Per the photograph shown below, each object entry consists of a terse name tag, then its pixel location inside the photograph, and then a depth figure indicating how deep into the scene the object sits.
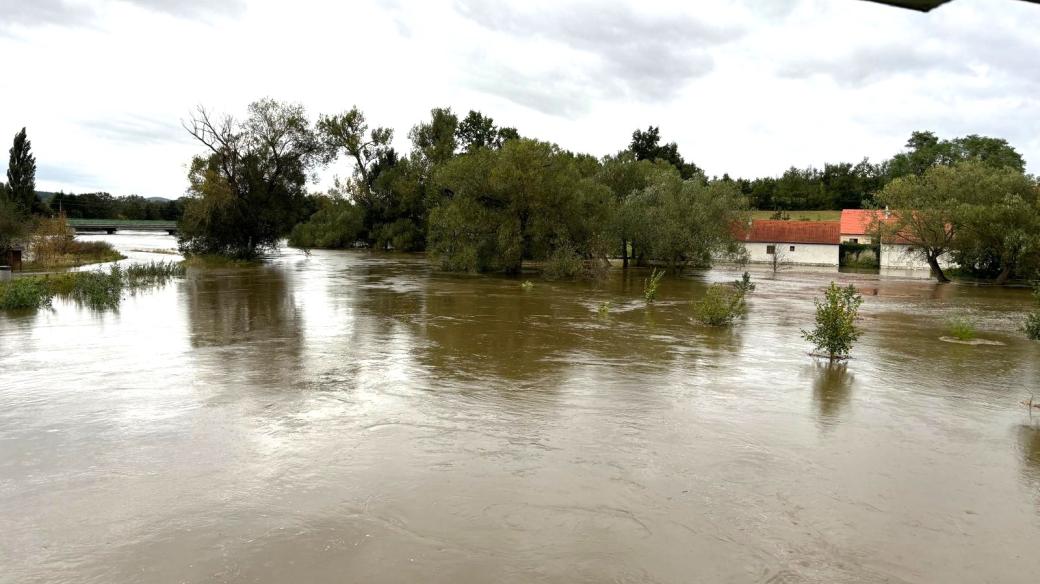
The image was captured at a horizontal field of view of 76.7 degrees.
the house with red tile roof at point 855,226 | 59.38
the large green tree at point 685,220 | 39.37
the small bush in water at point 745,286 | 27.10
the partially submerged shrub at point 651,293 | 23.99
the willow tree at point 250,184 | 44.03
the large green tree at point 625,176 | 47.81
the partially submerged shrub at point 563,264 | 35.69
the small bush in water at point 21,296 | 19.41
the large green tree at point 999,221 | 35.88
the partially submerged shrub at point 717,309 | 18.56
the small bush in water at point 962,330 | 17.42
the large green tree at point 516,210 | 35.81
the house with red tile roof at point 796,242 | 60.03
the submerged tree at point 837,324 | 13.77
